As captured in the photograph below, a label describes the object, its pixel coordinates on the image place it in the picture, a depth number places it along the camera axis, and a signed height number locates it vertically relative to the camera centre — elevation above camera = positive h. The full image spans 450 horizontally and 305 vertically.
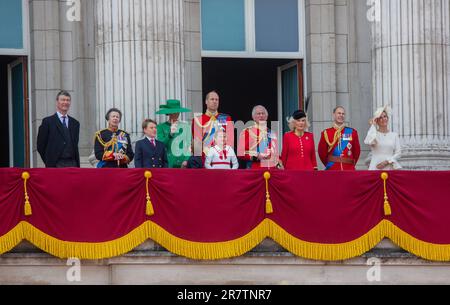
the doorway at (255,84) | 32.75 +0.74
